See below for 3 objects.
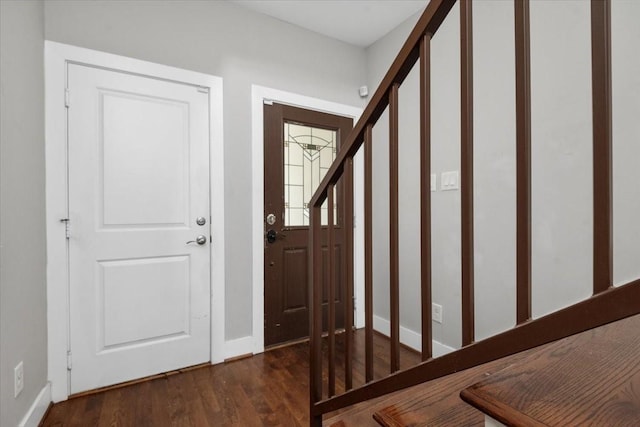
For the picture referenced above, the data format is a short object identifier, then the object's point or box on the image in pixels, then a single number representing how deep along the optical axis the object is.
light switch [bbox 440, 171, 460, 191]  2.19
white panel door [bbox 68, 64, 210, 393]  1.89
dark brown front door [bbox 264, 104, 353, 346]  2.52
